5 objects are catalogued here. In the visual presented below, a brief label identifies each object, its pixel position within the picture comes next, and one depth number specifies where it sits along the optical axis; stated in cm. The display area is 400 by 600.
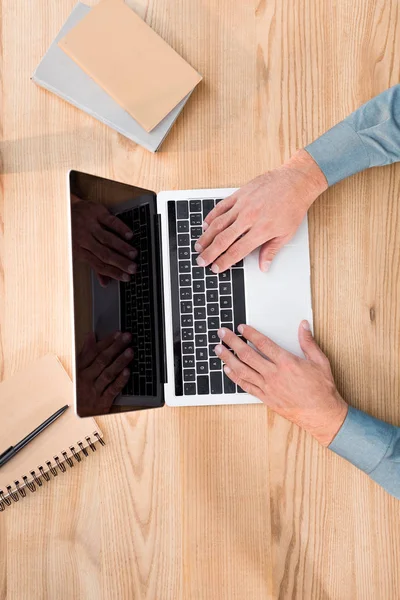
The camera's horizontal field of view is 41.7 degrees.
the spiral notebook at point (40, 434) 96
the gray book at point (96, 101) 97
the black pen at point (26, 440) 96
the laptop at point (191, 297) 91
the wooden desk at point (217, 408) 95
